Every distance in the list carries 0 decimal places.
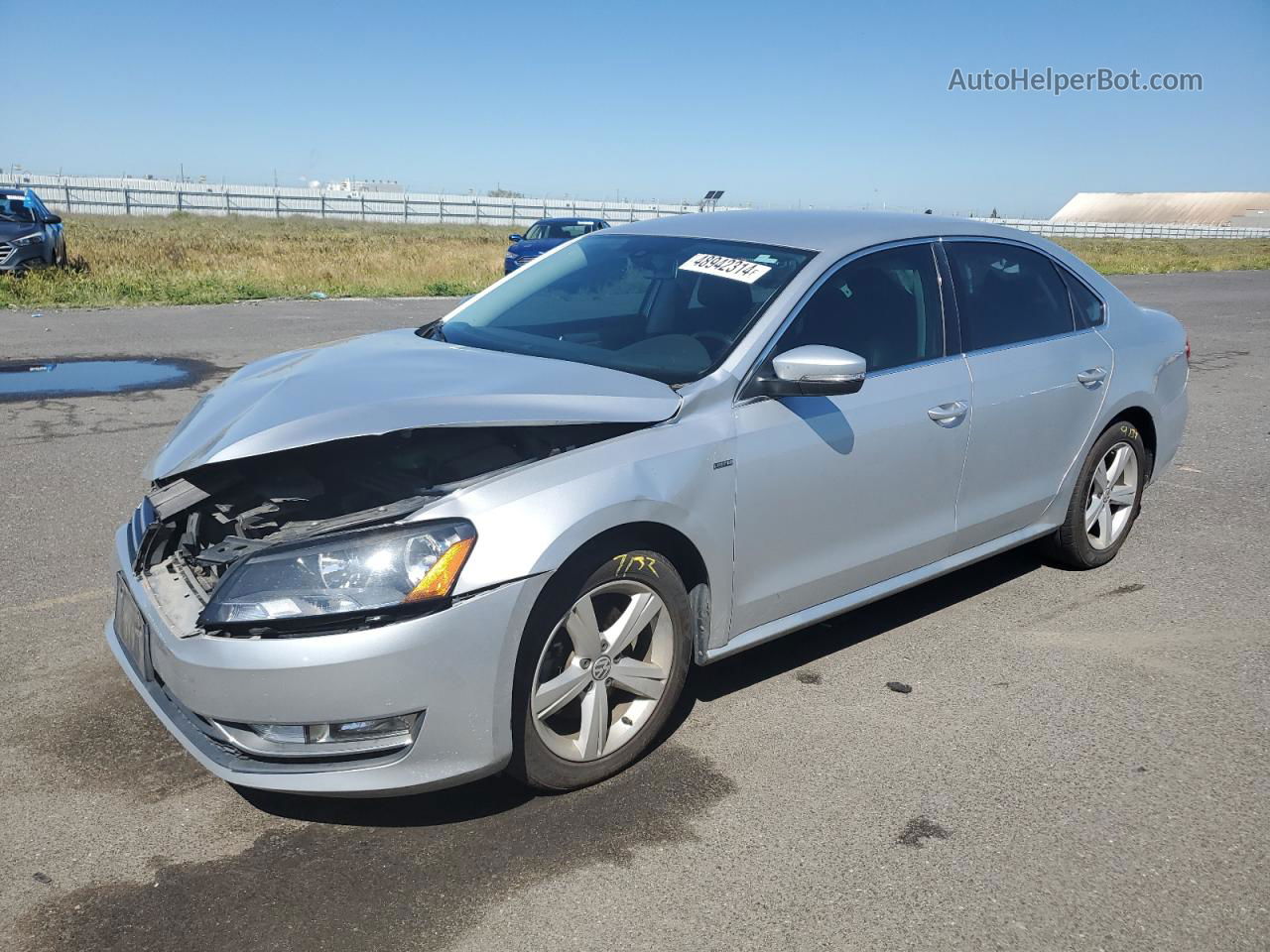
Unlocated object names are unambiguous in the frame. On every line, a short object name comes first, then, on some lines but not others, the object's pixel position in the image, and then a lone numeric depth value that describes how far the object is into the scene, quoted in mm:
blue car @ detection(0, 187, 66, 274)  16547
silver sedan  2885
